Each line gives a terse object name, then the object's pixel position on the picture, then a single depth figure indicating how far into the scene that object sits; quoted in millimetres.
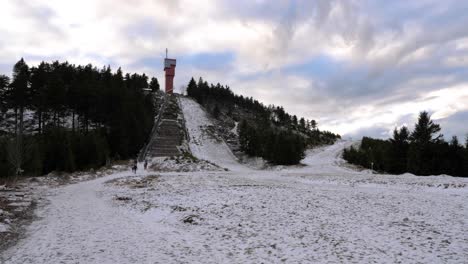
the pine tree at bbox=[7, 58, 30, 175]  56250
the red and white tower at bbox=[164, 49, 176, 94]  125562
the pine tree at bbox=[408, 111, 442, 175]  40656
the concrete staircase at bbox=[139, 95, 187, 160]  63875
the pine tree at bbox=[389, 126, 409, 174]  47719
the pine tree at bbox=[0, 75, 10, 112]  57403
